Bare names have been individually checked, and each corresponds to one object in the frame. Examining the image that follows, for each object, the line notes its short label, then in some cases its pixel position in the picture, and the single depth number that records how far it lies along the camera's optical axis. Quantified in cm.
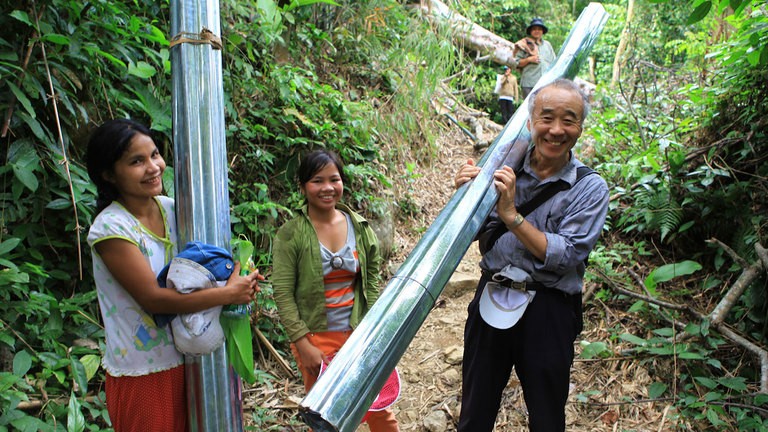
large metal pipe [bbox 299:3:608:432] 102
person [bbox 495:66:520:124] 801
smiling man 167
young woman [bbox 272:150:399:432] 215
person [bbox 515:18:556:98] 715
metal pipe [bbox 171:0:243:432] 147
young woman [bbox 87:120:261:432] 155
